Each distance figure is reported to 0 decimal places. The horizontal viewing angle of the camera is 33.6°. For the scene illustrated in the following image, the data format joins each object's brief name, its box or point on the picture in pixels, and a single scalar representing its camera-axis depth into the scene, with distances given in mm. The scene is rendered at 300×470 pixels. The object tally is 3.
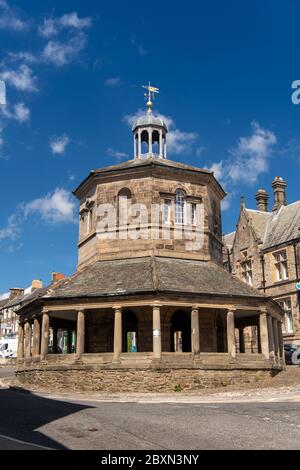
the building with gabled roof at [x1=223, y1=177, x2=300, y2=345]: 38375
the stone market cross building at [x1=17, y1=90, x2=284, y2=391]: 22297
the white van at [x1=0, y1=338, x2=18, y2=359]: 63094
